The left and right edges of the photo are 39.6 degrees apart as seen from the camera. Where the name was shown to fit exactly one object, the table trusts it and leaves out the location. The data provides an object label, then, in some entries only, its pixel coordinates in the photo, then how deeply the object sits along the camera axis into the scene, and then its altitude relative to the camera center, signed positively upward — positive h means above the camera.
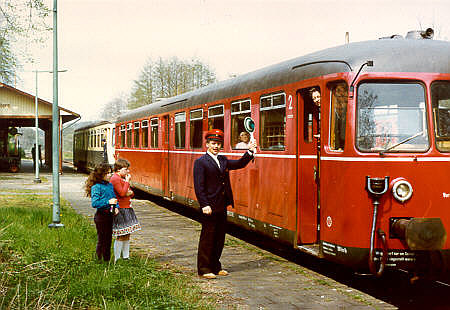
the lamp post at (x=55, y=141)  12.54 +0.10
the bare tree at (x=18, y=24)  12.64 +2.51
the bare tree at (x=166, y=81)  63.47 +6.70
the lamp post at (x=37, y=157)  29.04 -0.51
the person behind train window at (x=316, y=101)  8.26 +0.58
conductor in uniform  8.07 -0.66
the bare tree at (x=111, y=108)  90.96 +5.67
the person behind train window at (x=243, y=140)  11.05 +0.09
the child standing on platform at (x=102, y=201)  7.96 -0.70
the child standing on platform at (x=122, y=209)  8.34 -0.86
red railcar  7.03 -0.12
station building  38.25 +1.99
